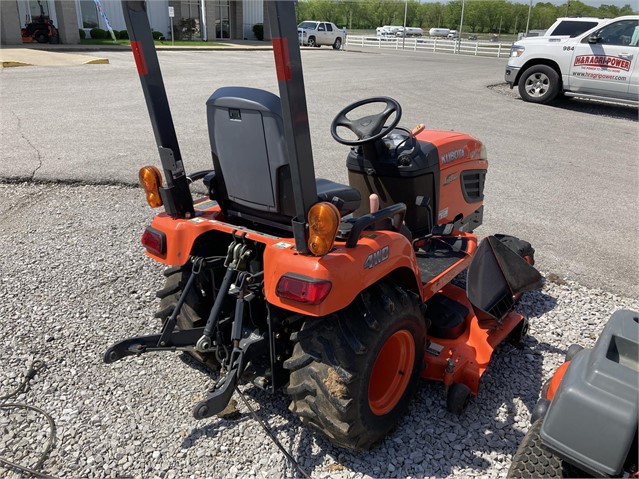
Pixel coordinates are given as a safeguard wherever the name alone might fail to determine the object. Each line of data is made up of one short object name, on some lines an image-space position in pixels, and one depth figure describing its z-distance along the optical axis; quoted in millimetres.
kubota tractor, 2176
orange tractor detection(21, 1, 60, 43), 24312
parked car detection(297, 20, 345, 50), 31891
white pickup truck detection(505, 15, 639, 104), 10500
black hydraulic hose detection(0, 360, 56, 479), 2385
